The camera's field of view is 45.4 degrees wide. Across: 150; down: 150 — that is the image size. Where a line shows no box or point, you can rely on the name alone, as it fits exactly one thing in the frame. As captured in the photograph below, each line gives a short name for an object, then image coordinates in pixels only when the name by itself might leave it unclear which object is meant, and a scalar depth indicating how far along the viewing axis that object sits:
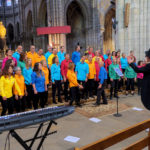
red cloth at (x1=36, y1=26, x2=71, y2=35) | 10.37
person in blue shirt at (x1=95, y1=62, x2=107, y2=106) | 6.56
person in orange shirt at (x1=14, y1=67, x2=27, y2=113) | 5.29
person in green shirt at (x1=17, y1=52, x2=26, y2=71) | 6.03
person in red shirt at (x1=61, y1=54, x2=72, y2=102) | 6.68
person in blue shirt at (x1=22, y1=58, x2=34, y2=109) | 5.77
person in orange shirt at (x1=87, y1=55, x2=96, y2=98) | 7.04
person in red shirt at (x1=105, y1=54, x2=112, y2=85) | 8.15
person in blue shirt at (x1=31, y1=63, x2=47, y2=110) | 5.40
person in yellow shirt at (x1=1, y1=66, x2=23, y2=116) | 4.89
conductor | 2.90
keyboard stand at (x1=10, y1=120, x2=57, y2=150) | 2.09
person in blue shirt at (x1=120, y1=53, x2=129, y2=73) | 8.60
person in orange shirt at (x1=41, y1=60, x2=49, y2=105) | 6.11
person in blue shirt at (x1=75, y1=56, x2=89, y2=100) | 6.64
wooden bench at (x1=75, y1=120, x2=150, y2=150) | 1.97
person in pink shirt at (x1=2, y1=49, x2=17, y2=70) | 5.88
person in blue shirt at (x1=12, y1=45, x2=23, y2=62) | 6.19
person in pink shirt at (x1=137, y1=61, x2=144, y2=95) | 7.82
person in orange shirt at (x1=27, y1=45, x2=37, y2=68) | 6.93
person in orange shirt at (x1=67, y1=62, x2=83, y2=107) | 6.11
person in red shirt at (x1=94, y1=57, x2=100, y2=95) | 7.36
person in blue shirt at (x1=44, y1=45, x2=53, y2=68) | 7.71
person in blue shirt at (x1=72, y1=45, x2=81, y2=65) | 7.96
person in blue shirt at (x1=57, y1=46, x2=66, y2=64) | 7.91
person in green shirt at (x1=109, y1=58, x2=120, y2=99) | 7.33
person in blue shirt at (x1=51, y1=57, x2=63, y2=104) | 6.36
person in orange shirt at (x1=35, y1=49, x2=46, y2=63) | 7.01
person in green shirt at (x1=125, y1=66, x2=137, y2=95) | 8.11
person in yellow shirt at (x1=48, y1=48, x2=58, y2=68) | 7.27
